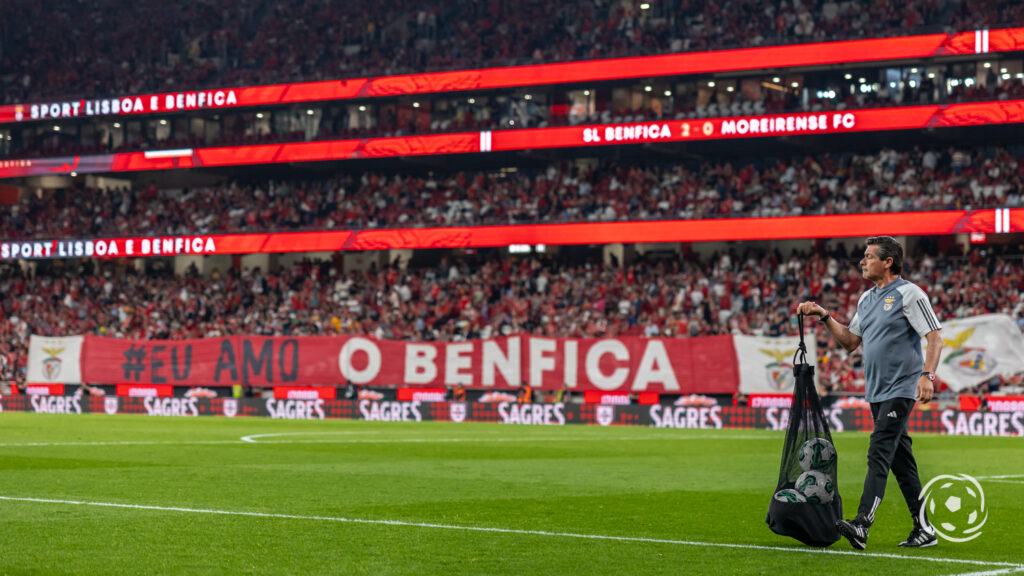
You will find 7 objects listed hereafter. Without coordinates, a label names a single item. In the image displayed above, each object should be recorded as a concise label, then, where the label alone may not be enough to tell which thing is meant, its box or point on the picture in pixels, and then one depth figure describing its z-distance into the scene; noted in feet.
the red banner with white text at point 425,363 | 131.13
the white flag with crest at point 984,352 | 117.91
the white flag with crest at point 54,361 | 157.99
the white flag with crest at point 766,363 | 125.29
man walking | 31.19
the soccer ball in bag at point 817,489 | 31.68
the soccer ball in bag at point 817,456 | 32.22
